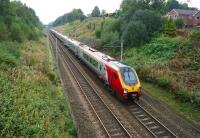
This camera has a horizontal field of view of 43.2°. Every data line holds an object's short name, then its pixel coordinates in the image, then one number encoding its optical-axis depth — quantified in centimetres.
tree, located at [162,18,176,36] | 3825
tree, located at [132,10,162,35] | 4091
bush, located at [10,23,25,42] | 3878
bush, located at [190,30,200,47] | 3138
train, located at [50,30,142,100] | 2045
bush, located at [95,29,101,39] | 6330
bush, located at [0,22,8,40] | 3371
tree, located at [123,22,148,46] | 3928
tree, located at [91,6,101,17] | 14175
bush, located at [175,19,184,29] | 4931
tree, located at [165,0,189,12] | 10331
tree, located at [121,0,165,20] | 4808
